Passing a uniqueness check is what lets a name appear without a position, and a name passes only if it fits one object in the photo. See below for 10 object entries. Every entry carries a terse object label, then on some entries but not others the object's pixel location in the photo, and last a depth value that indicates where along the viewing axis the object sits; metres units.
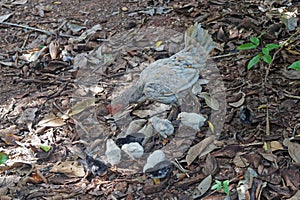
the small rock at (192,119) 2.03
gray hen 2.12
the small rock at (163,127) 2.02
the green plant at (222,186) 1.75
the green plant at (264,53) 2.04
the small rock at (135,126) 2.07
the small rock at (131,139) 2.01
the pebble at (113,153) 1.94
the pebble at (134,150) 1.95
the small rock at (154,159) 1.89
